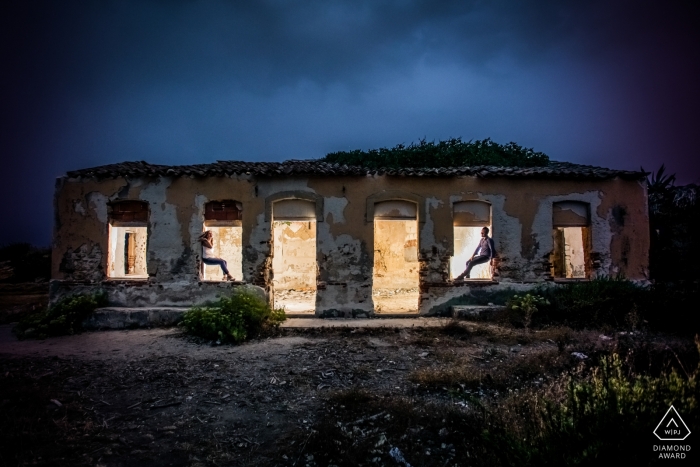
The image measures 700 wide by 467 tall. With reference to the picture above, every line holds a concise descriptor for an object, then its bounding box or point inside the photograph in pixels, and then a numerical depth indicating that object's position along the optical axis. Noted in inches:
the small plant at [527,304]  358.6
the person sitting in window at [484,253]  409.7
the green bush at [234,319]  325.4
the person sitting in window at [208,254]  405.1
